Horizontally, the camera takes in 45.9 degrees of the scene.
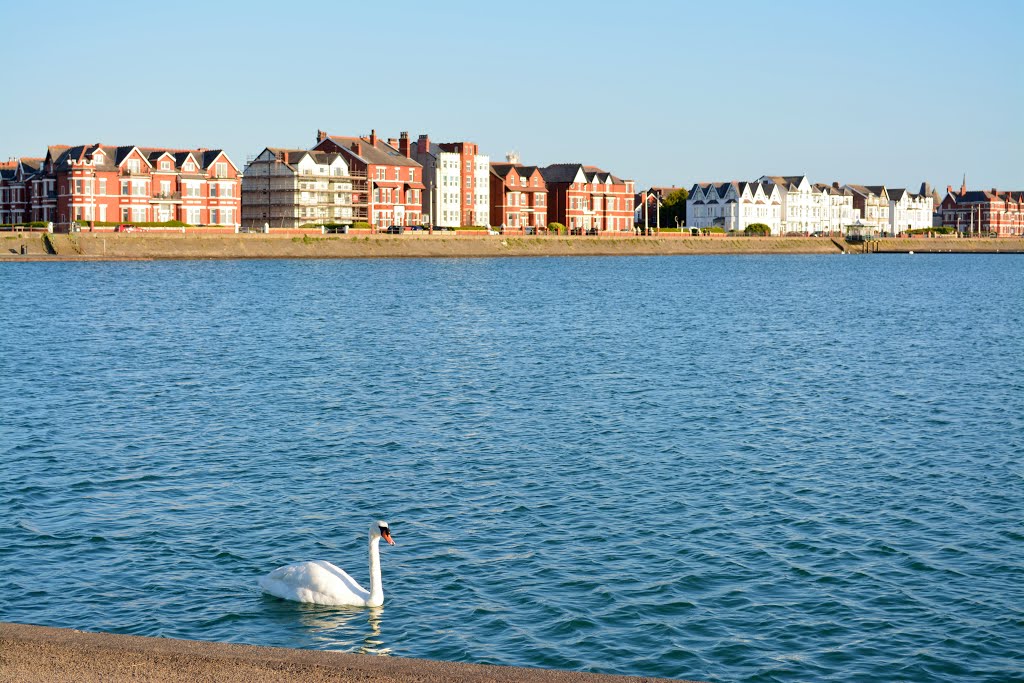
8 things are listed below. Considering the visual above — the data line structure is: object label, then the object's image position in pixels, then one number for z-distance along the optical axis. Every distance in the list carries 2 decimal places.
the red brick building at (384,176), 147.75
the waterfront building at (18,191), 133.50
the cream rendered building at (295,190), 141.62
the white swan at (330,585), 15.50
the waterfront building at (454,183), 157.62
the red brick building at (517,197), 164.75
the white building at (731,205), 196.25
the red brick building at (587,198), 172.25
